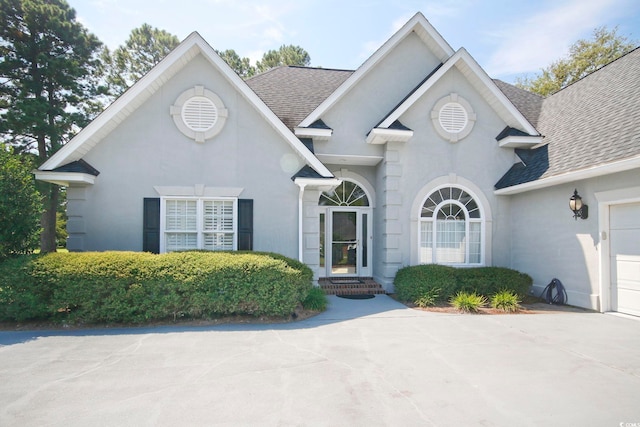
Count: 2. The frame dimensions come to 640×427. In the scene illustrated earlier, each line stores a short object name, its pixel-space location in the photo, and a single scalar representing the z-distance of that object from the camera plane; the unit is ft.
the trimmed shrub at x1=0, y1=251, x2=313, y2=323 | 20.77
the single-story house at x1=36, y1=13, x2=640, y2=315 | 26.53
